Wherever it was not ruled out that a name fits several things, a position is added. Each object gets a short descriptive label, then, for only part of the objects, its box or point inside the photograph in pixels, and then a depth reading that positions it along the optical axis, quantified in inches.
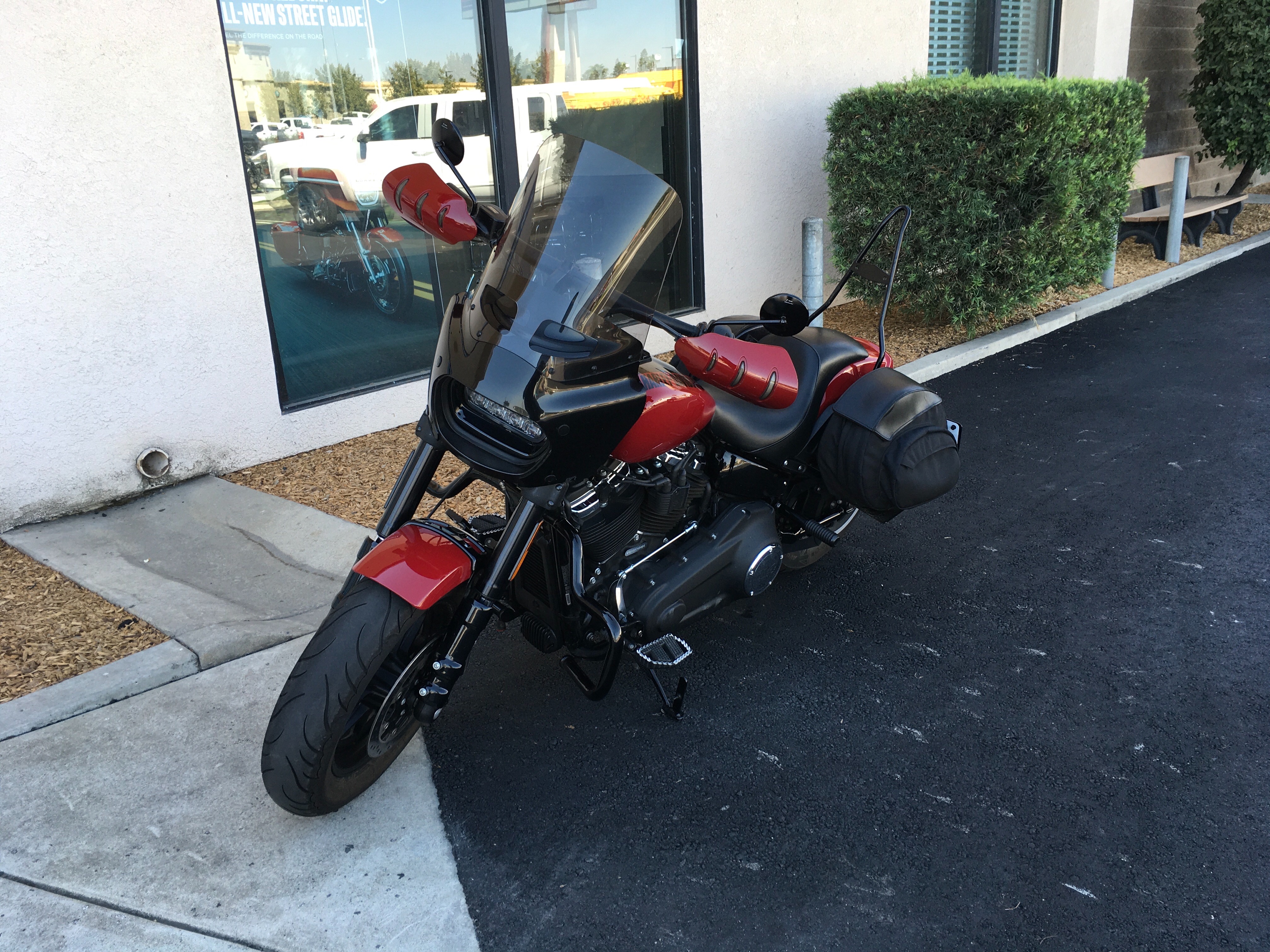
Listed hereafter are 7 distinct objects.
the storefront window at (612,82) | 252.2
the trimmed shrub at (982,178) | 269.9
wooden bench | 405.1
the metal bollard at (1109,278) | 352.8
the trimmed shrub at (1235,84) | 442.3
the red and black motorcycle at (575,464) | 101.3
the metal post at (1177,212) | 383.9
